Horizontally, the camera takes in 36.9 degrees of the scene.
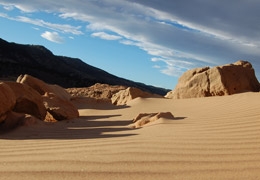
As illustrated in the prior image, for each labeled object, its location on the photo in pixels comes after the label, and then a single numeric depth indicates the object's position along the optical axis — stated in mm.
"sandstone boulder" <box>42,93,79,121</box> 7008
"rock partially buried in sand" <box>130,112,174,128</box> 4991
